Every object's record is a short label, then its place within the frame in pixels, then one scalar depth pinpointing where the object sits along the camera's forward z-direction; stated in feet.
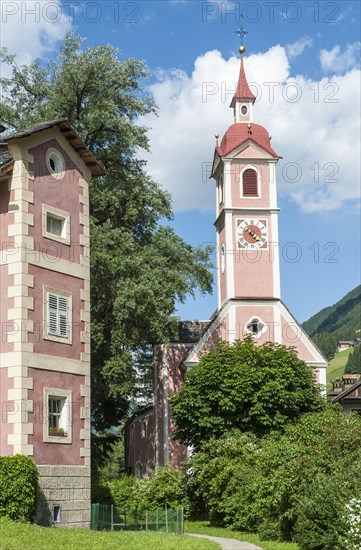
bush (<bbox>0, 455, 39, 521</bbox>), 81.92
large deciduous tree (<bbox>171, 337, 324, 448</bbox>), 141.28
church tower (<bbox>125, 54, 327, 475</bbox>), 171.53
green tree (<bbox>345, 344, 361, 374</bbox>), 530.68
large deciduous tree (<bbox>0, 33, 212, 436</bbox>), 136.87
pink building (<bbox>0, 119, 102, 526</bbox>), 89.56
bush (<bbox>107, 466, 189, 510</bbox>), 135.23
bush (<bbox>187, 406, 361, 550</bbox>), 72.18
